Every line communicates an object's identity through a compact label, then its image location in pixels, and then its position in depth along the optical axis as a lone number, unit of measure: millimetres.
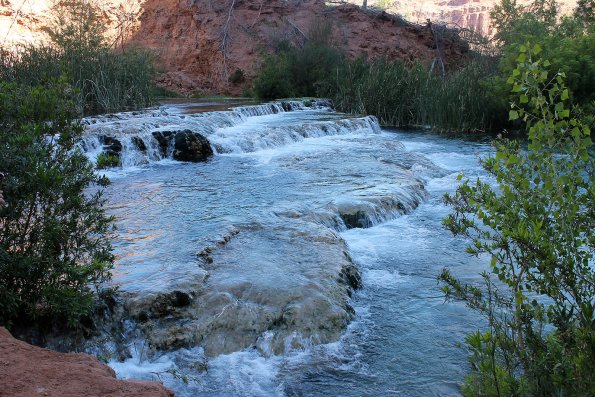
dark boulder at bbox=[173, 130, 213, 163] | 12508
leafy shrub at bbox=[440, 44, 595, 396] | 2602
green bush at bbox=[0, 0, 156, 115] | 14062
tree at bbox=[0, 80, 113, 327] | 3879
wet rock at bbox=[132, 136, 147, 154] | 12188
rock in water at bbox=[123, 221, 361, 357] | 4523
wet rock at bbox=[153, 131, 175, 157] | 12641
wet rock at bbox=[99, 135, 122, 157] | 11727
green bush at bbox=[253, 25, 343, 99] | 23484
